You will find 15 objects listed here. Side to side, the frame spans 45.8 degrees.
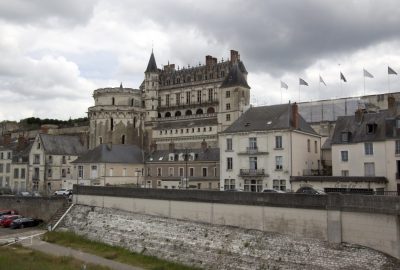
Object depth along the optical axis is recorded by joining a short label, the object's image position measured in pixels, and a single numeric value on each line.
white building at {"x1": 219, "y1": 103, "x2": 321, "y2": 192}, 37.34
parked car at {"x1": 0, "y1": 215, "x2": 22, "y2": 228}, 37.85
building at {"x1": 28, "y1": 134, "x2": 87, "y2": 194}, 59.62
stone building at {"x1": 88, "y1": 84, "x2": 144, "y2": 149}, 76.44
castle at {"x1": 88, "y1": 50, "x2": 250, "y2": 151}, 72.31
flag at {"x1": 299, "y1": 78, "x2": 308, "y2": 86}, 60.44
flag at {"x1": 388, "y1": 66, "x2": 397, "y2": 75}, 51.29
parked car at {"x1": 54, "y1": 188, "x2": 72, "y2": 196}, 48.41
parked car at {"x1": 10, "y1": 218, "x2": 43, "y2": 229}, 37.00
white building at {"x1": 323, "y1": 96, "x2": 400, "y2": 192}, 31.91
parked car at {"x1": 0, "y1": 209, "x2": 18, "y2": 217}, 41.59
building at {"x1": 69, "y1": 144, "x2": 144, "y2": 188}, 50.53
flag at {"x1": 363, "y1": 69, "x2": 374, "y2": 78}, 55.16
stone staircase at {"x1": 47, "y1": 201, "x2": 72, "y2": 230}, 36.19
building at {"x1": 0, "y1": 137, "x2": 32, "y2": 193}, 61.09
